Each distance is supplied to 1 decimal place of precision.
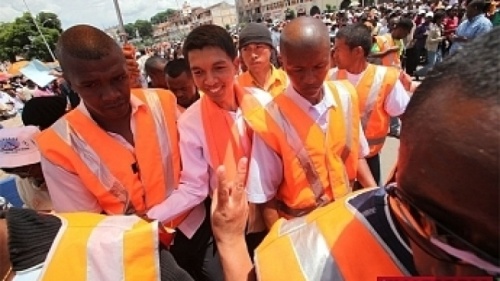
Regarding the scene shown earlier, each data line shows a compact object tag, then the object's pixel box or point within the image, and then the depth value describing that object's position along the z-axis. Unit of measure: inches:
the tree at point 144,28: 3912.4
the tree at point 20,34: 2032.7
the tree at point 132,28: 3268.7
